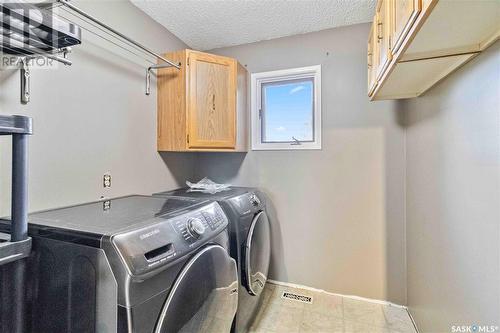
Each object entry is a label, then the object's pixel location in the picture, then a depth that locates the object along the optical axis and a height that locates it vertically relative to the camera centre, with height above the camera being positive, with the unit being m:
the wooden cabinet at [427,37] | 0.73 +0.47
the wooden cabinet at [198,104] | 1.87 +0.51
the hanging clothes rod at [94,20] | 0.98 +0.70
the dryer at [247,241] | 1.48 -0.50
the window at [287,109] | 2.19 +0.55
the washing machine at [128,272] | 0.73 -0.36
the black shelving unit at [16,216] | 0.75 -0.17
